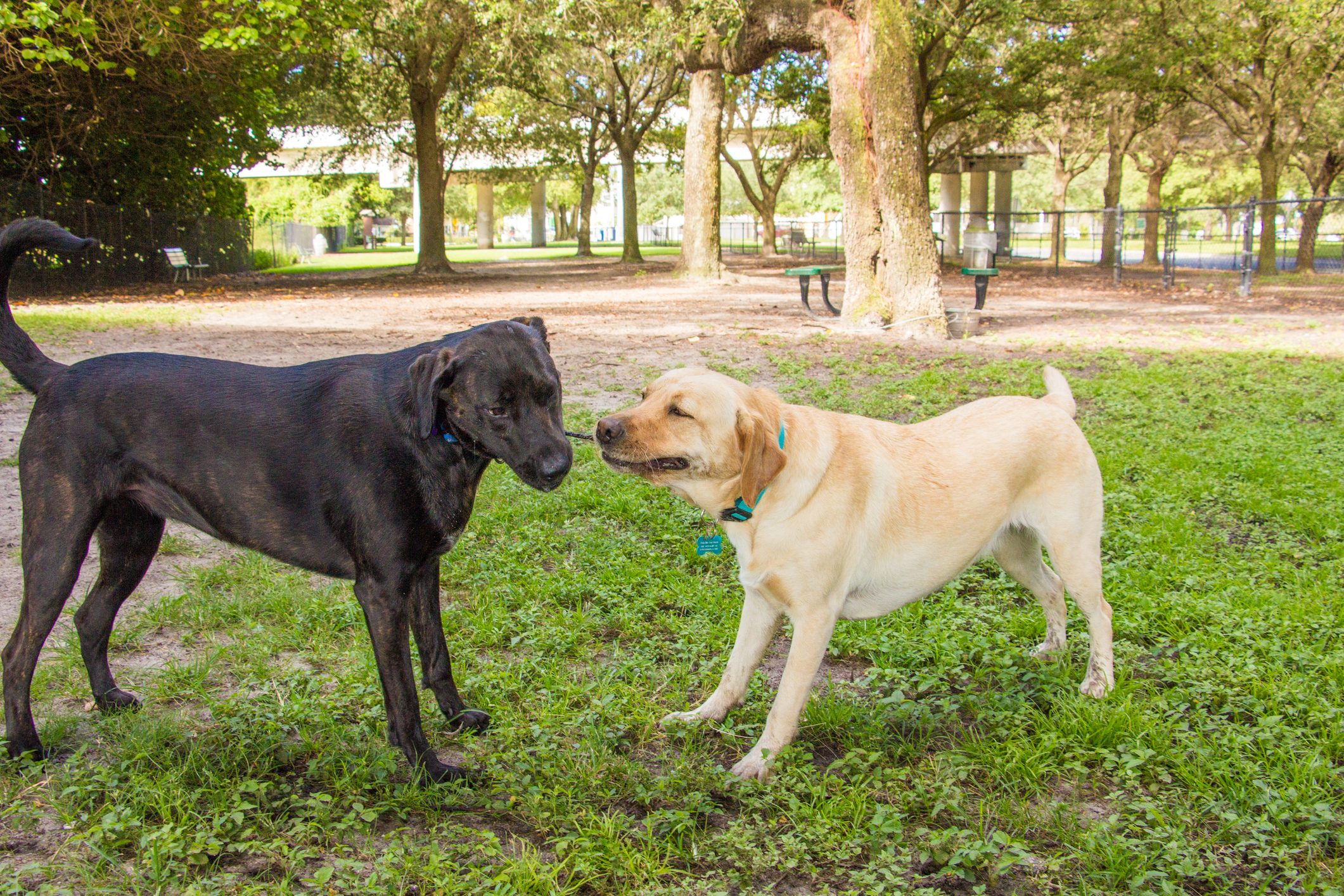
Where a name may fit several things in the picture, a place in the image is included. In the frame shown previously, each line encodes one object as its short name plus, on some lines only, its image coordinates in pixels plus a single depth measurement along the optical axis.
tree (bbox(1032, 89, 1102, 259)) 36.95
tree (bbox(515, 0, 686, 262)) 31.14
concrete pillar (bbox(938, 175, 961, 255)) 41.41
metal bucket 14.71
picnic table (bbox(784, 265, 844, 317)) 16.66
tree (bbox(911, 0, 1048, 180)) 28.64
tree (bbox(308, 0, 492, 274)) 24.67
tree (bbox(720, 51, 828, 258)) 34.81
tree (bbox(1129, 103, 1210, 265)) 37.09
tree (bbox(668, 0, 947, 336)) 13.12
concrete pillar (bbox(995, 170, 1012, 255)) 48.00
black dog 3.21
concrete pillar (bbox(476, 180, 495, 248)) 69.50
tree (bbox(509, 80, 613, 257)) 35.38
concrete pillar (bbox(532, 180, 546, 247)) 73.69
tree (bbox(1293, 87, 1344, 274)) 29.53
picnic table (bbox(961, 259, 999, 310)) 14.96
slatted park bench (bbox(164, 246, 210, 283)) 27.55
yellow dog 3.29
